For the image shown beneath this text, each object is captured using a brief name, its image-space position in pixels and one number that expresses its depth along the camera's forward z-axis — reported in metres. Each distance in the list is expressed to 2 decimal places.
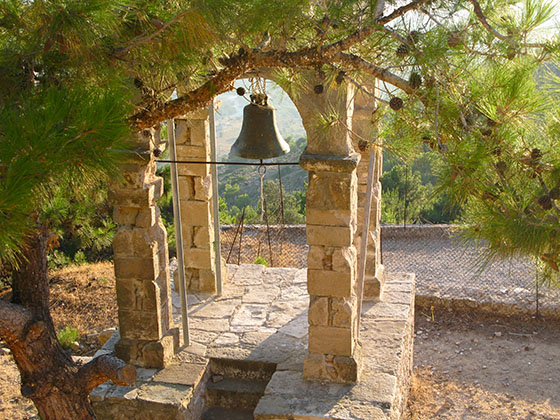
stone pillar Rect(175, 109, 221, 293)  6.93
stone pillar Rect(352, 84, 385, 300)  6.01
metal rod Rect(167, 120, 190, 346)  5.48
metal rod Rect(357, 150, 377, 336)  5.15
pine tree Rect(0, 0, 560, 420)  2.69
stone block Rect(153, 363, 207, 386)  5.45
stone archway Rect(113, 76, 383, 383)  4.79
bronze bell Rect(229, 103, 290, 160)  5.82
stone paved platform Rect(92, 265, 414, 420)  5.07
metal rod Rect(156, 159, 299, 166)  5.29
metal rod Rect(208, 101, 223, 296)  6.69
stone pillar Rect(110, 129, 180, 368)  5.26
